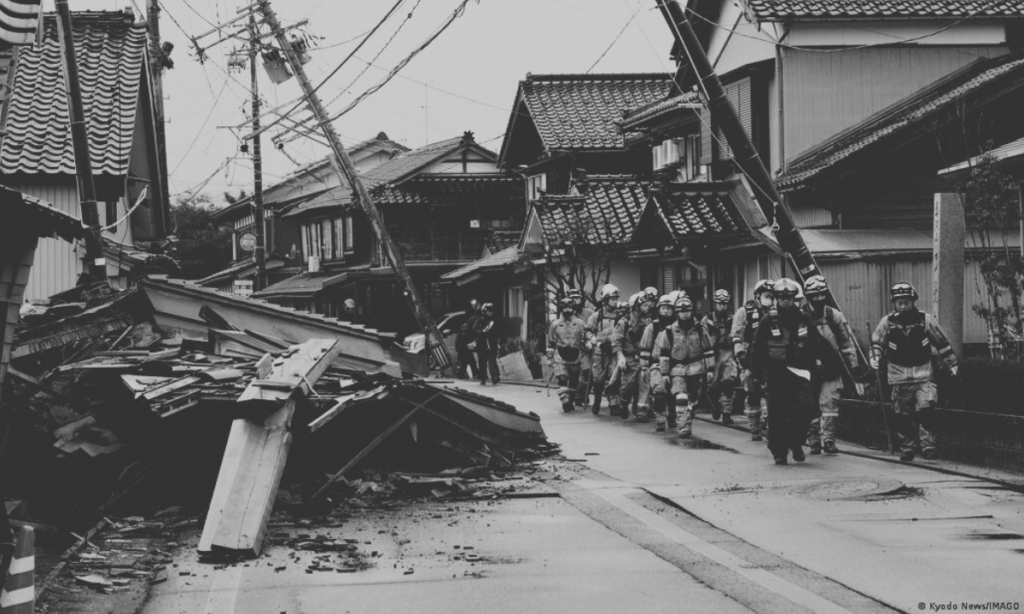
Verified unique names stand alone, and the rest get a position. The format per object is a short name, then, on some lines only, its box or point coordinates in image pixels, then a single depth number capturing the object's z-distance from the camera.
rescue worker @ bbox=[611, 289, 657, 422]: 21.02
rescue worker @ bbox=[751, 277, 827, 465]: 14.76
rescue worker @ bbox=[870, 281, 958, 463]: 14.73
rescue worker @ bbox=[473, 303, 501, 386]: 33.41
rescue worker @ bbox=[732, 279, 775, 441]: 17.00
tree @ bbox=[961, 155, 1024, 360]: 16.72
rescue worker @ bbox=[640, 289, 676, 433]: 18.80
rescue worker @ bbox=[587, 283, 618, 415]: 22.09
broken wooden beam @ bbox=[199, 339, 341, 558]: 9.62
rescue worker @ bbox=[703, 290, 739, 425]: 19.86
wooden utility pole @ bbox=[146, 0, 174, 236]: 28.64
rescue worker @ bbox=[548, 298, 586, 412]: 23.00
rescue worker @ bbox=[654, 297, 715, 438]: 18.19
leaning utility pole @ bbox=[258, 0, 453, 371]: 30.22
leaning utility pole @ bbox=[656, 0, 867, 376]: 17.84
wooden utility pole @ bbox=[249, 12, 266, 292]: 41.62
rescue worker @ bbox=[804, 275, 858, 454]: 15.62
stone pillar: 16.42
